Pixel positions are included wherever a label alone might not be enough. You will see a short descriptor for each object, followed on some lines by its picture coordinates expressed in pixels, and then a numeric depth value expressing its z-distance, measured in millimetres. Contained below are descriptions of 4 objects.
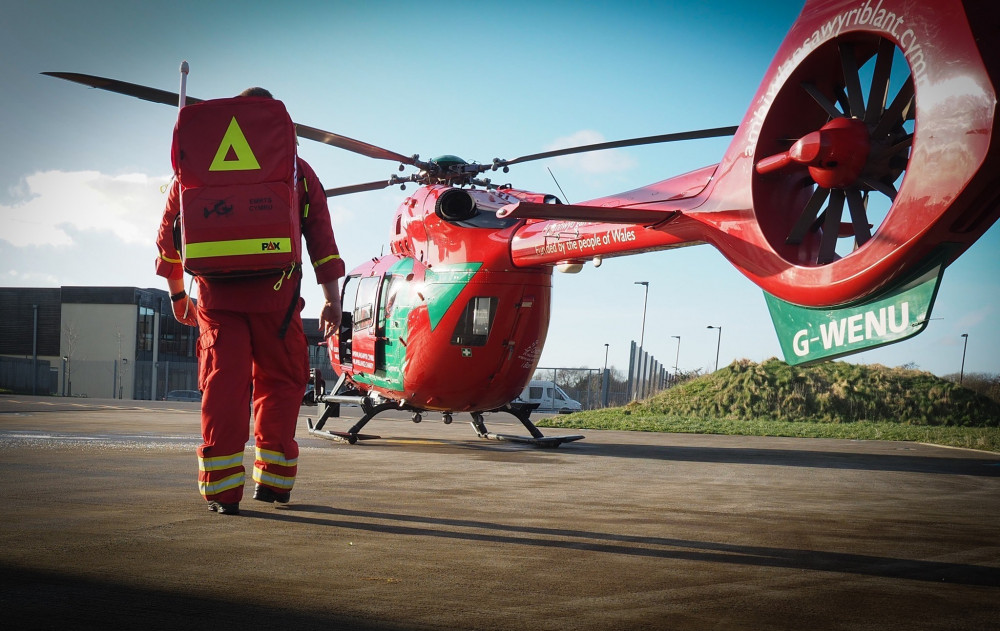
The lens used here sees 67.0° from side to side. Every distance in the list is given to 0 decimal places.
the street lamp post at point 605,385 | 24014
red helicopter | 3242
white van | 30516
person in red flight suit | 3850
